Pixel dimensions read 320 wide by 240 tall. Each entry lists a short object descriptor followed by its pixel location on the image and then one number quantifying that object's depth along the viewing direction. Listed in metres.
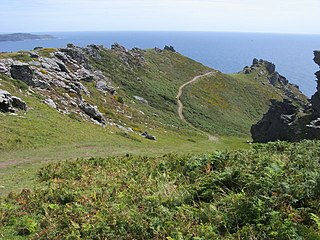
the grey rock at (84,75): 73.40
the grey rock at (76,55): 83.94
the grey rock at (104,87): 73.69
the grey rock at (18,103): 39.72
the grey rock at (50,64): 64.47
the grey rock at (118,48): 114.75
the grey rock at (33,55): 68.31
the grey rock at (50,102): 47.95
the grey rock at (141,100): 84.79
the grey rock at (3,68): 52.36
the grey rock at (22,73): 53.30
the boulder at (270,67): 182.76
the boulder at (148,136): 52.31
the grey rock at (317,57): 61.79
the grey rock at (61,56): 76.62
